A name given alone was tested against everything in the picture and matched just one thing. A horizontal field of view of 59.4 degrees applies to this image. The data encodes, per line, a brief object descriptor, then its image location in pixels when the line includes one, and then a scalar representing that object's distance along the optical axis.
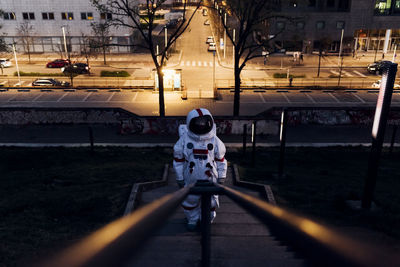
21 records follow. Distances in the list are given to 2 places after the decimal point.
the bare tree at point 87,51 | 49.03
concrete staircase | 5.39
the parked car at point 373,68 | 43.29
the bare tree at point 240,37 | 24.33
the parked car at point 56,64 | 46.00
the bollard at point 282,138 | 13.09
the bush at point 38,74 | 40.69
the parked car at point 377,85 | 36.31
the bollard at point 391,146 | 17.17
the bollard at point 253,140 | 15.22
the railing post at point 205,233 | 3.57
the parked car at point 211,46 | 56.11
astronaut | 8.37
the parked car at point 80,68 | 40.37
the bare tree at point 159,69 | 24.47
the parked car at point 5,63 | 45.19
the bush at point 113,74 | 41.03
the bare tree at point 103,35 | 48.49
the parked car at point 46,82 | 36.09
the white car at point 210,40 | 61.22
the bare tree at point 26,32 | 52.22
